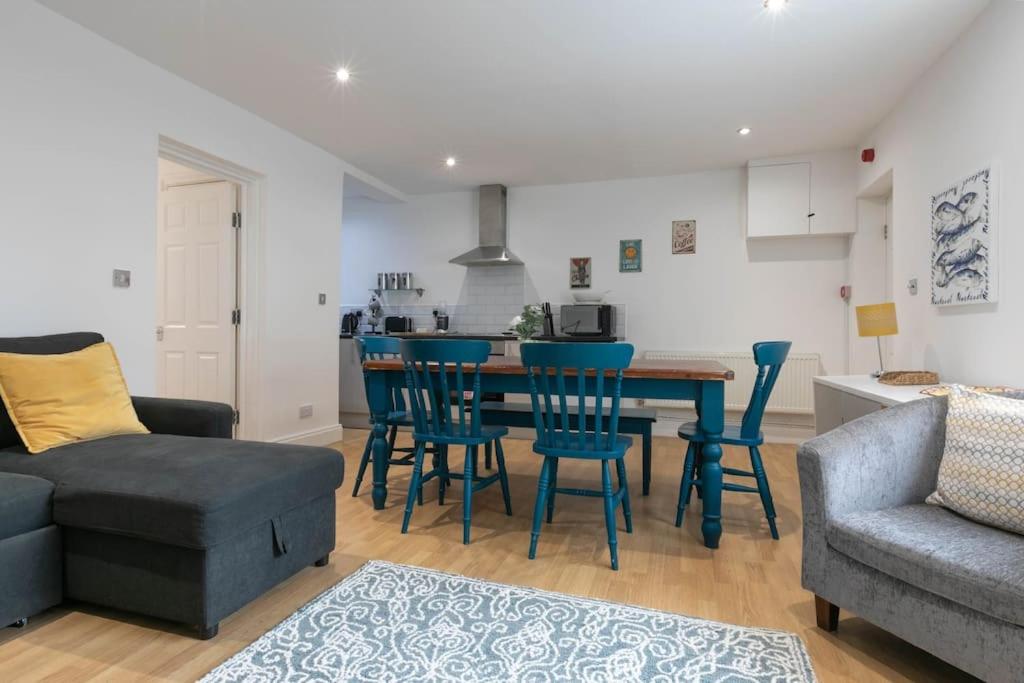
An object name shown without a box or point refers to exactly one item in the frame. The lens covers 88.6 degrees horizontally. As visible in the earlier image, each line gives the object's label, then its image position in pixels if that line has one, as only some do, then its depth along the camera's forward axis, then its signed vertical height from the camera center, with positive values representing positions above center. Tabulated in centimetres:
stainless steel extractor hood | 552 +106
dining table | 239 -28
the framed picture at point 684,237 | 520 +95
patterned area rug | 151 -98
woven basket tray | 281 -23
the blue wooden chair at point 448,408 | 238 -36
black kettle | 593 +9
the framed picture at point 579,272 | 550 +63
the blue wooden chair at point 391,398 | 309 -40
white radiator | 479 -47
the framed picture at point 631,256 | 535 +79
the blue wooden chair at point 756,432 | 249 -48
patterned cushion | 153 -39
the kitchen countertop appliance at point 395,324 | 575 +8
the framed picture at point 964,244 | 250 +47
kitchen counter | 505 -5
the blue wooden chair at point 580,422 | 216 -37
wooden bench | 304 -51
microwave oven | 516 +11
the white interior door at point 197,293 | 399 +29
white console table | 248 -34
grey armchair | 129 -59
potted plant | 321 +6
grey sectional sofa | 163 -63
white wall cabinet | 460 +124
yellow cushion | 211 -29
